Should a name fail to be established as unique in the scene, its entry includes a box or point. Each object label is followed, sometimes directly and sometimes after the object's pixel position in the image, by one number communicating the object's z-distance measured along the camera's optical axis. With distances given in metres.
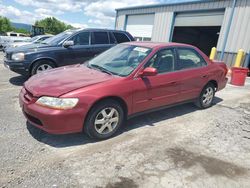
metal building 12.10
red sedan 3.23
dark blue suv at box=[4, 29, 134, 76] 6.46
